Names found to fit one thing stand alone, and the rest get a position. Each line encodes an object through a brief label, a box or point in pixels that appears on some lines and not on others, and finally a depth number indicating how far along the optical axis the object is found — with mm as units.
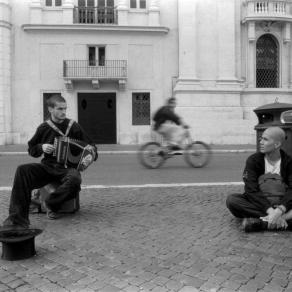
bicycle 11977
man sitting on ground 4637
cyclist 12148
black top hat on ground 3873
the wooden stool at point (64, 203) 5434
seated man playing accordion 5203
